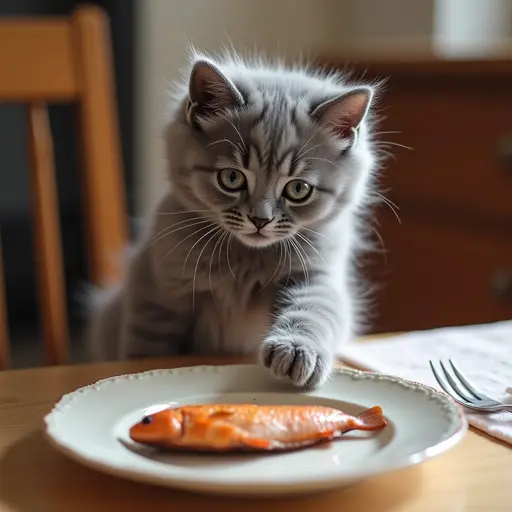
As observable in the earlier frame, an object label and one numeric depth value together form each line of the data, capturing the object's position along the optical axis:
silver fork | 0.79
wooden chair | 1.32
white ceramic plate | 0.57
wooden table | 0.60
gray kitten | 0.96
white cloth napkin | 0.90
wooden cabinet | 1.92
